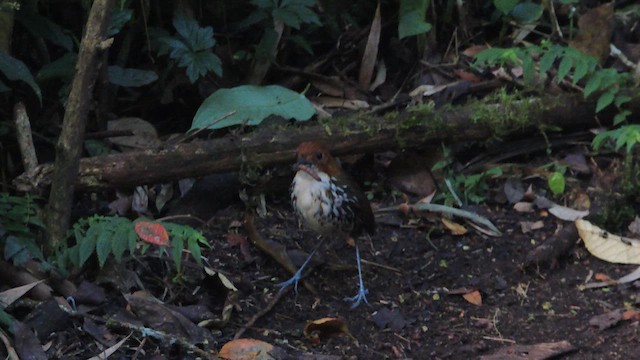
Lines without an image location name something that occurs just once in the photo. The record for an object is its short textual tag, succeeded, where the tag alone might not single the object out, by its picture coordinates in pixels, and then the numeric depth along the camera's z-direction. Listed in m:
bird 9.42
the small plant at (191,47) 10.83
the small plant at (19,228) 7.85
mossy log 9.42
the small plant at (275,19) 11.22
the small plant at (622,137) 9.96
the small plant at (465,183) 10.83
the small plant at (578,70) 10.24
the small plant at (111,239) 7.50
